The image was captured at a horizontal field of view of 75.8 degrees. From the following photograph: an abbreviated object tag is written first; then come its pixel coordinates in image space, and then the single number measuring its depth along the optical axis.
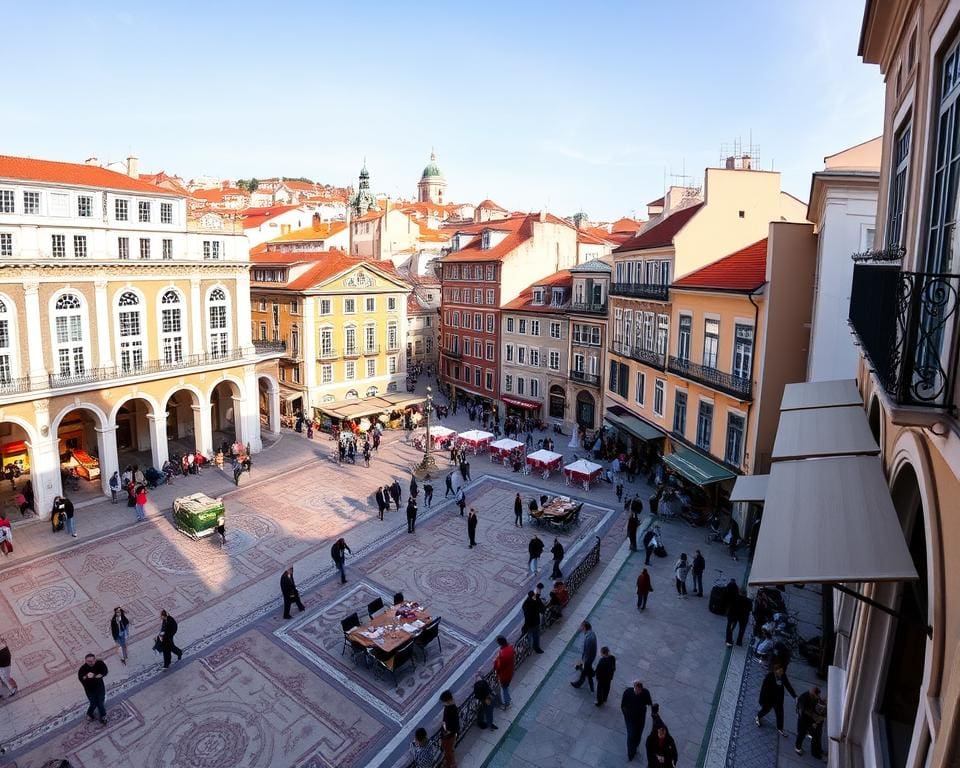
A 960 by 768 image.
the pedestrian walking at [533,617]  15.56
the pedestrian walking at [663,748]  10.53
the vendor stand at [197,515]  23.28
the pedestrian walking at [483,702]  12.84
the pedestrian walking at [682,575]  18.84
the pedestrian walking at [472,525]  22.28
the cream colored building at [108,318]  25.45
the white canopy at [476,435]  35.03
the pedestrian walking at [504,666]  13.60
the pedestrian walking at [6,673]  14.39
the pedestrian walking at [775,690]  12.51
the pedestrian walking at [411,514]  23.67
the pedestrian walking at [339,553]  19.73
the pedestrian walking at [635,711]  11.87
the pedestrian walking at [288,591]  17.64
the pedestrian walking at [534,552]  20.33
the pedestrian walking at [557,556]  19.70
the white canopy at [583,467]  29.52
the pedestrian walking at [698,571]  18.66
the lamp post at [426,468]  30.81
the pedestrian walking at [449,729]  11.59
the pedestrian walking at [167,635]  15.24
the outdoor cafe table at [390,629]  15.22
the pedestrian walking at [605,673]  13.40
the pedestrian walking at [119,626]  15.53
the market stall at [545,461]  30.78
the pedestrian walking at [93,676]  13.23
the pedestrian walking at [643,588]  17.70
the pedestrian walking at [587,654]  14.09
